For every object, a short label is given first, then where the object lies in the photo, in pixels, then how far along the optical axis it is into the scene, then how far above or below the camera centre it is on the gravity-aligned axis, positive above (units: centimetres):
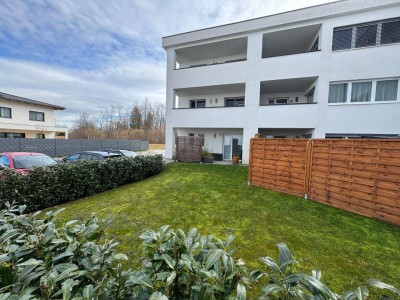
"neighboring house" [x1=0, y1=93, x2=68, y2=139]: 2344 +206
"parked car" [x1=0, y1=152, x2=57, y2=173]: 699 -105
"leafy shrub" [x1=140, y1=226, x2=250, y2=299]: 115 -88
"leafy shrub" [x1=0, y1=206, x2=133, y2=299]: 109 -89
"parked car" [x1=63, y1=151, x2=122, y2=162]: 968 -104
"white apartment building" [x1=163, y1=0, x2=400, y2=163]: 1045 +422
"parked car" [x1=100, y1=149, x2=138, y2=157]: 1196 -103
